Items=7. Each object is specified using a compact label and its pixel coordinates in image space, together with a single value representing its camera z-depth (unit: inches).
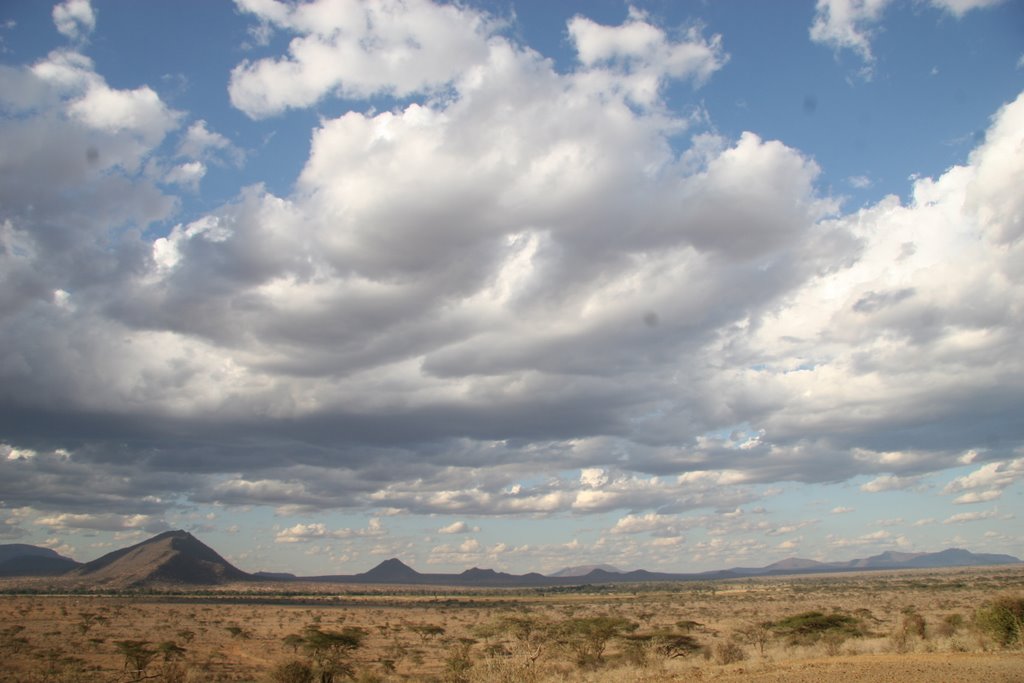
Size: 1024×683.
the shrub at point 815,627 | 1588.3
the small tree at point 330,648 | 1457.9
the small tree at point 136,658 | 1579.7
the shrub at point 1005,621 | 1286.9
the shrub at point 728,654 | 1492.4
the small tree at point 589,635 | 1528.1
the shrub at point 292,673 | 1322.0
